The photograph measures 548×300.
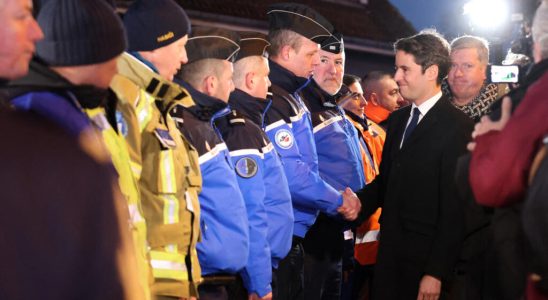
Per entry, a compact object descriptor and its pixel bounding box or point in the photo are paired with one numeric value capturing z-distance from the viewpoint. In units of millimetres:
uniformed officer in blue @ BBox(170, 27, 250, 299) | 4359
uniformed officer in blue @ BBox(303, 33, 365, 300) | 6230
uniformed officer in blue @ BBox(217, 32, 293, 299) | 4836
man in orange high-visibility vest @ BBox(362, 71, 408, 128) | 9407
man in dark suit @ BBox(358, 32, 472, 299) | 5016
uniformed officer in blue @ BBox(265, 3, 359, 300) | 5812
